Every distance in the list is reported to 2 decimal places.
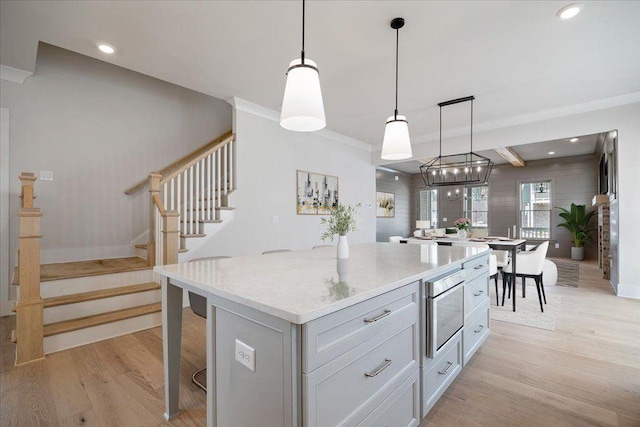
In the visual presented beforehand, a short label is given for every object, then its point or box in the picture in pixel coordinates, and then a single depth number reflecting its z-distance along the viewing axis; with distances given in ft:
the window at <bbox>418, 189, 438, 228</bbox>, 36.52
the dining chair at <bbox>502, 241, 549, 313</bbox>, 12.13
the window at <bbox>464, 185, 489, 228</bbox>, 32.78
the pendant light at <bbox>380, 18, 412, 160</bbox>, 7.70
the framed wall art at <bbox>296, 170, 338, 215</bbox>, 17.26
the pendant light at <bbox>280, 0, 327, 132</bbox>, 5.20
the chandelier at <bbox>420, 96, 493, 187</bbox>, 12.65
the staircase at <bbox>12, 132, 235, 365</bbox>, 7.91
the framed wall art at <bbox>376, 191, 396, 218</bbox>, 31.37
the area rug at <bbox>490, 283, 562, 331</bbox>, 10.91
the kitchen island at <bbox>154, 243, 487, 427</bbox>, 3.28
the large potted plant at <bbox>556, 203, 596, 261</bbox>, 26.37
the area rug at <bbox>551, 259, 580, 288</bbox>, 17.34
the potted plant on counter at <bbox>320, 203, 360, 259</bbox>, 5.88
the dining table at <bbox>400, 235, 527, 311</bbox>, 12.21
